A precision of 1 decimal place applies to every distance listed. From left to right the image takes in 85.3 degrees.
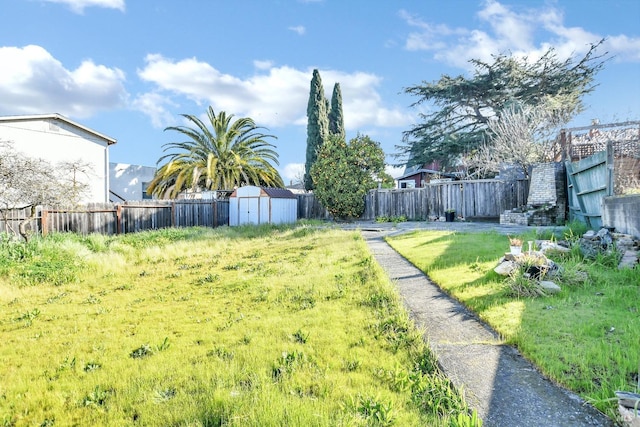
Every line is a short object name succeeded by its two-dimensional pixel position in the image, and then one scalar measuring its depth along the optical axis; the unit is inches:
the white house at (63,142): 590.6
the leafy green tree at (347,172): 686.5
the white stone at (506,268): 184.4
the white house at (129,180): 1020.5
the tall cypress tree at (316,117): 876.0
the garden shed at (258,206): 700.7
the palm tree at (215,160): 850.1
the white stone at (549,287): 164.4
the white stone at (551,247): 232.2
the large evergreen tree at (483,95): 724.0
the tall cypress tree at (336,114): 952.9
